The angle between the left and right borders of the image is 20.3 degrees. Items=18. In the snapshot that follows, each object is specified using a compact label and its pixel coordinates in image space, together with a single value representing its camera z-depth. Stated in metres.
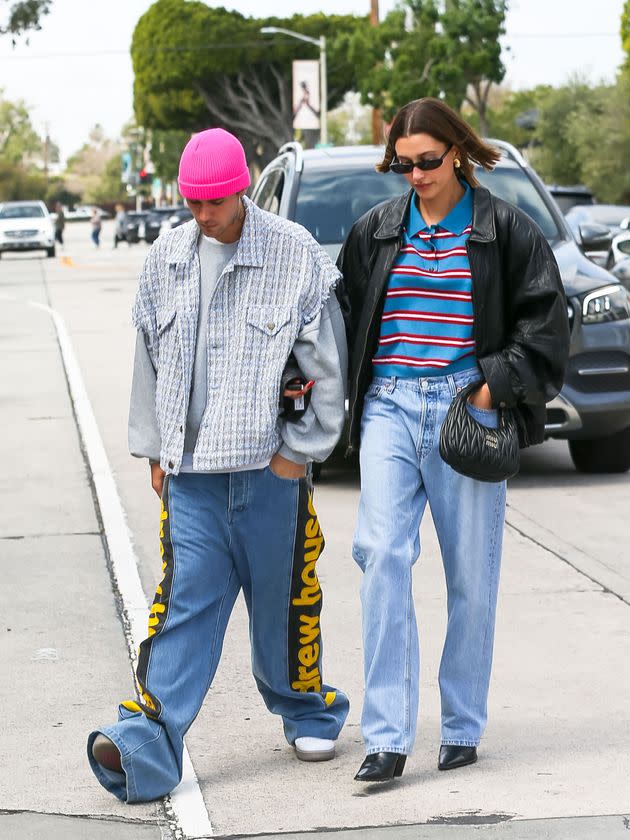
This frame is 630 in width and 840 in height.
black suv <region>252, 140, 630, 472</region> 9.91
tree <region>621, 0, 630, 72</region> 70.94
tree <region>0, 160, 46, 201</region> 125.44
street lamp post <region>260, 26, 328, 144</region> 58.06
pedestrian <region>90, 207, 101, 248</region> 63.41
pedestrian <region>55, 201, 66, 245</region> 63.56
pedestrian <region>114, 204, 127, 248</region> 60.22
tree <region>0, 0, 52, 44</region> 44.94
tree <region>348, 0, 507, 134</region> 55.78
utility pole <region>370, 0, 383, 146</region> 53.13
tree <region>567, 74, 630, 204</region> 59.25
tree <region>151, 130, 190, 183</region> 111.50
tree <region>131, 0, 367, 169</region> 82.31
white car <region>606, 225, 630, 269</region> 20.72
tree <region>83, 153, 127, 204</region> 197.88
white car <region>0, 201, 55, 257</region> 49.56
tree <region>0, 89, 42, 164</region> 192.00
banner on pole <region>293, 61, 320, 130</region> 50.53
